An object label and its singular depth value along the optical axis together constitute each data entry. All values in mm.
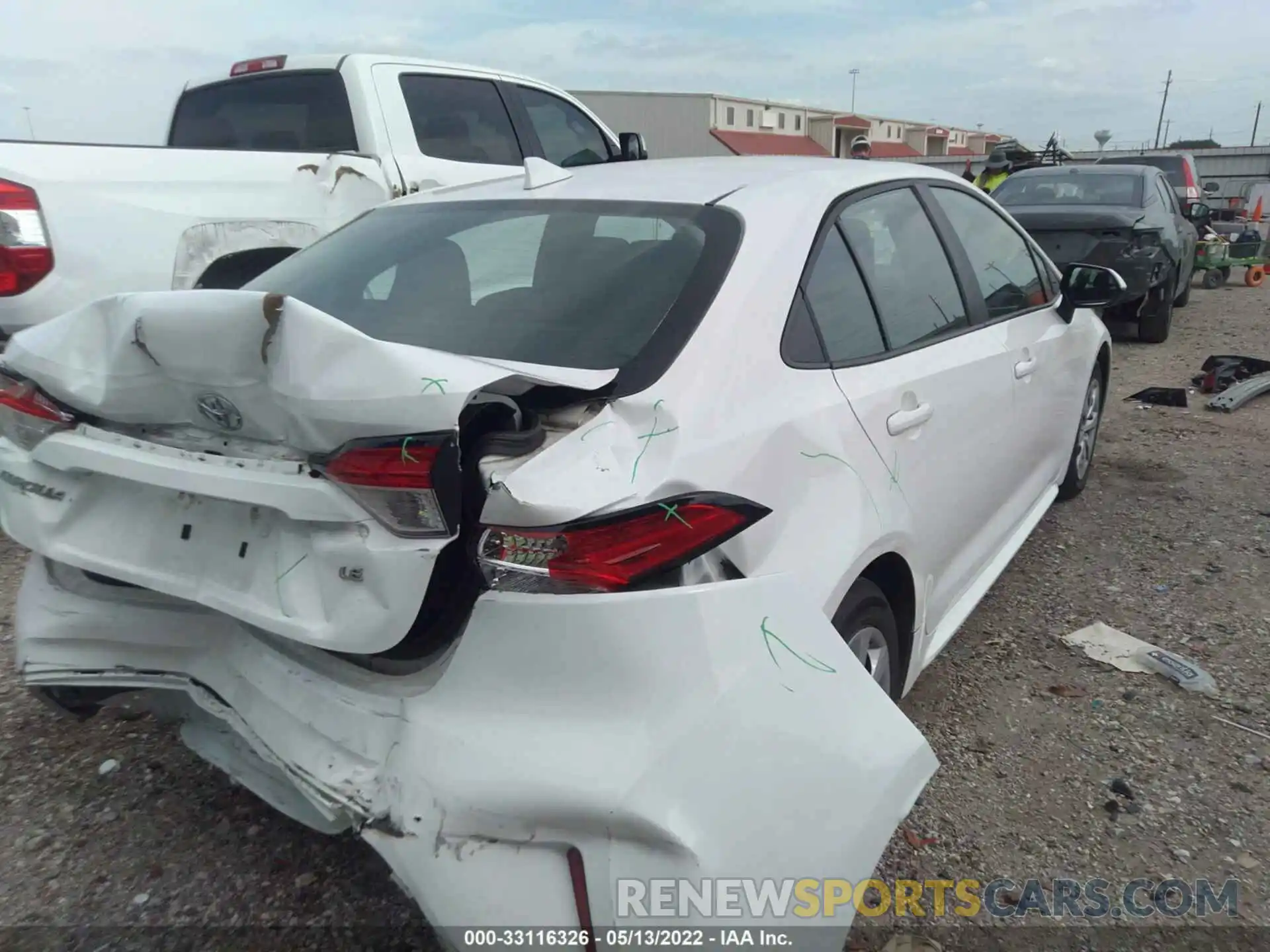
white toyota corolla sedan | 1438
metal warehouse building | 34781
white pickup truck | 3699
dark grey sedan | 8047
